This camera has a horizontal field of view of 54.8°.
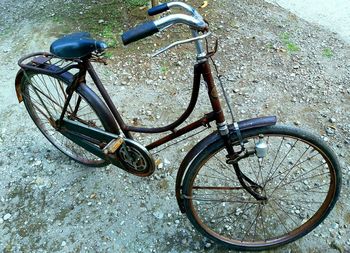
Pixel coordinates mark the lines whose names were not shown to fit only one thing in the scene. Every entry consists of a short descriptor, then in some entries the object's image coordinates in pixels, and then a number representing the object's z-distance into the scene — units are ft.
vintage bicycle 6.20
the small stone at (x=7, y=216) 9.06
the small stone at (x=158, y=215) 8.86
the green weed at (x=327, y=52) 12.76
